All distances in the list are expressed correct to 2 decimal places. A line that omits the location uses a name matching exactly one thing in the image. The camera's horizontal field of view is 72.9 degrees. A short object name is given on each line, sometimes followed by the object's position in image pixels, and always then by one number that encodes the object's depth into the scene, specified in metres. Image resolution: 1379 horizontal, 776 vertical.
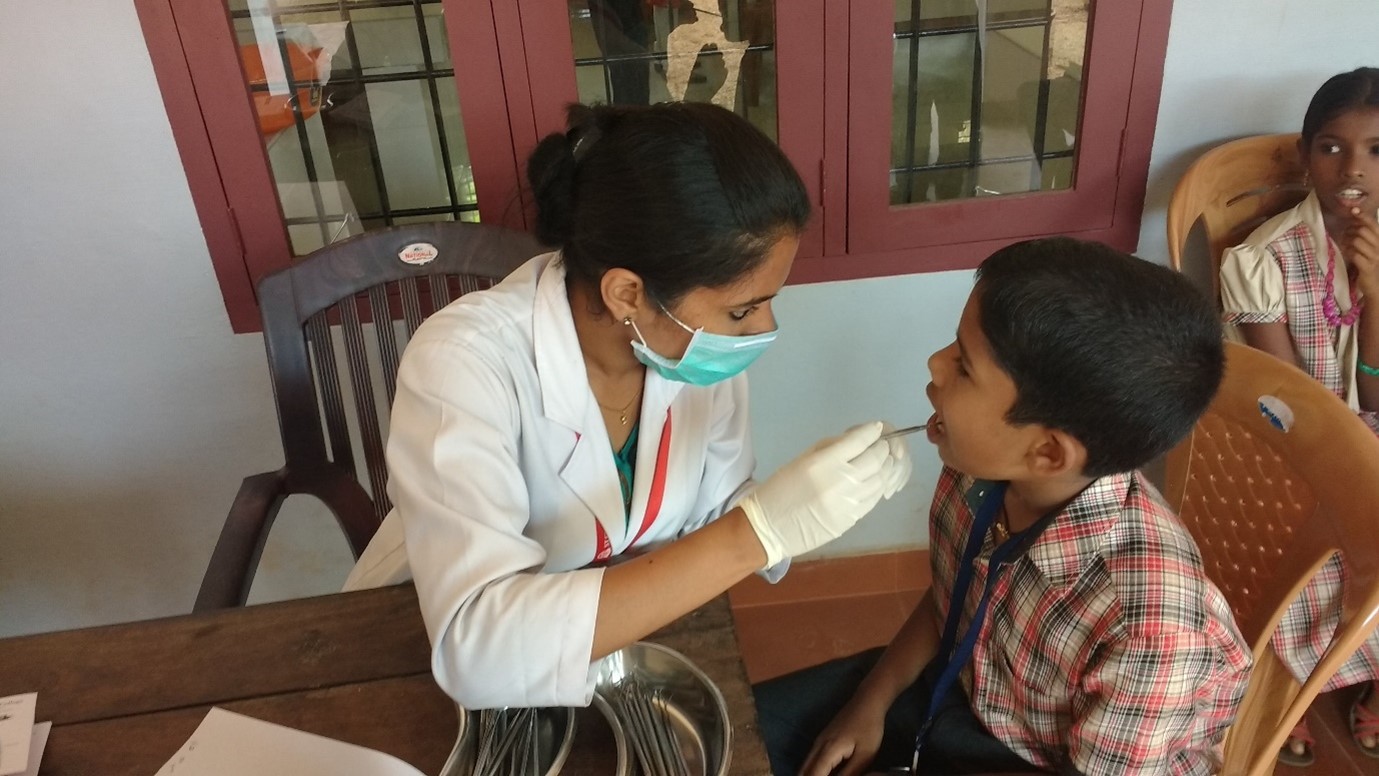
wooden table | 0.89
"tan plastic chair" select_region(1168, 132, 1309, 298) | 1.63
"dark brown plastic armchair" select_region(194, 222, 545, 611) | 1.47
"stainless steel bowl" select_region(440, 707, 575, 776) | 0.84
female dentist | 0.89
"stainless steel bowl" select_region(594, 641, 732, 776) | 0.84
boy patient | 0.90
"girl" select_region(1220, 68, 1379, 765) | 1.50
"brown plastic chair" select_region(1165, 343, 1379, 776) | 0.91
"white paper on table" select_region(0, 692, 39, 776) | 0.87
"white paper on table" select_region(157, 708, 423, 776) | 0.85
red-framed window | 1.56
